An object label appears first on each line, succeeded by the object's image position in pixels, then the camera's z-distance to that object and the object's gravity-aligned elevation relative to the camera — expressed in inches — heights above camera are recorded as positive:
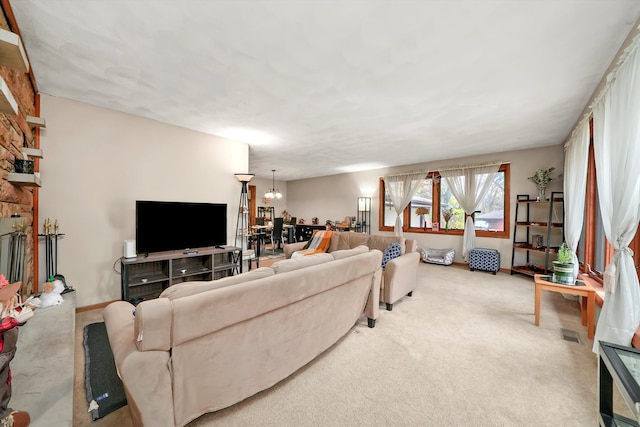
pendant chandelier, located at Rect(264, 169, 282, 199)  312.9 +26.1
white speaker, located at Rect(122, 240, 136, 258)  122.0 -20.5
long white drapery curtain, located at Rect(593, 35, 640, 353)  65.2 +4.6
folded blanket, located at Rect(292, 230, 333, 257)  178.4 -24.7
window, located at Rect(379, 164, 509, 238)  205.3 +2.4
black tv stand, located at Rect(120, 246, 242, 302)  122.9 -34.8
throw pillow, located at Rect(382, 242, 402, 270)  132.1 -22.4
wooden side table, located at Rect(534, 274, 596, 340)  94.6 -31.2
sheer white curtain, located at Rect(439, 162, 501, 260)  206.7 +20.9
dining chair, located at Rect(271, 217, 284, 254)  288.0 -23.3
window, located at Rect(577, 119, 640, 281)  115.6 -11.1
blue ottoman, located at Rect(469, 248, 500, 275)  193.8 -37.2
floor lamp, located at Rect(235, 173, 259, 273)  177.2 -10.6
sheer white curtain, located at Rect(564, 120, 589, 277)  121.2 +16.3
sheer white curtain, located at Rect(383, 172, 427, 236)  249.3 +24.5
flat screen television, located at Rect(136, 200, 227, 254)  128.7 -9.7
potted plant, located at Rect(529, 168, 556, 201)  179.2 +25.5
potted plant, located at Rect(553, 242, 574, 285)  102.9 -22.9
